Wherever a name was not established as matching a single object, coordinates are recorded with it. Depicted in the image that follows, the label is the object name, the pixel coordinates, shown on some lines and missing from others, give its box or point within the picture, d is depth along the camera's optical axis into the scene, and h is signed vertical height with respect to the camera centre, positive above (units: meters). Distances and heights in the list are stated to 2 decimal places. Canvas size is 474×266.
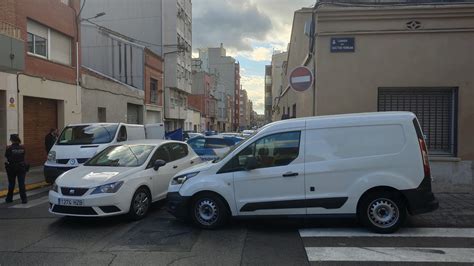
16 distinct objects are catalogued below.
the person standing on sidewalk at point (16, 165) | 9.10 -0.93
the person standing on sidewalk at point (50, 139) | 14.85 -0.57
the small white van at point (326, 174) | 6.17 -0.78
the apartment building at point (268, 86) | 59.48 +6.64
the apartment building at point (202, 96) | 64.56 +4.64
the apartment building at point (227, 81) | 89.57 +11.12
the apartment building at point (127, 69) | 27.55 +4.54
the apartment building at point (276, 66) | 52.33 +8.47
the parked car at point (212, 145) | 12.89 -0.68
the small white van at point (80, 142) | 11.38 -0.54
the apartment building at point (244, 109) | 129.50 +5.25
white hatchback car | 6.71 -1.01
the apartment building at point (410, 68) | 9.66 +1.38
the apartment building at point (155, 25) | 38.91 +9.62
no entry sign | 9.12 +1.04
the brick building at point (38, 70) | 14.34 +2.10
